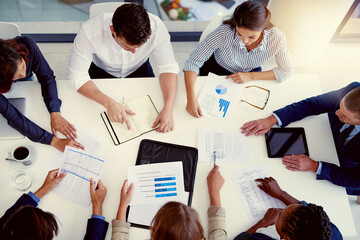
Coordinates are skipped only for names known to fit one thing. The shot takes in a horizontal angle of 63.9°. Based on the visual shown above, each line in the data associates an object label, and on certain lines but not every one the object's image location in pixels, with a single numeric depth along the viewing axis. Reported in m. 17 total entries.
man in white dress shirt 1.44
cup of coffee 1.31
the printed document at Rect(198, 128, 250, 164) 1.42
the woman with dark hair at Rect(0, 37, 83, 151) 1.26
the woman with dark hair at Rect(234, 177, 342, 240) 1.08
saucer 1.33
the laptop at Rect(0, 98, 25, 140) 1.38
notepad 1.44
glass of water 1.29
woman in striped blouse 1.42
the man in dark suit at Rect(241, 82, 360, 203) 1.35
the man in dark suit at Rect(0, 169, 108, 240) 1.00
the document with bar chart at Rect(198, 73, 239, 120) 1.53
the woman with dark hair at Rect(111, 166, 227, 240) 1.01
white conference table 1.29
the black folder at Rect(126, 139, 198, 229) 1.37
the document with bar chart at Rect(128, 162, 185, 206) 1.33
